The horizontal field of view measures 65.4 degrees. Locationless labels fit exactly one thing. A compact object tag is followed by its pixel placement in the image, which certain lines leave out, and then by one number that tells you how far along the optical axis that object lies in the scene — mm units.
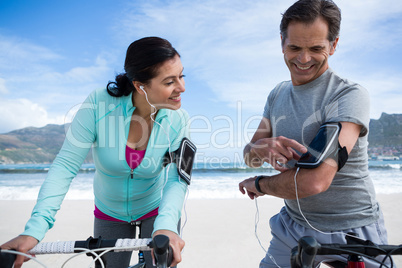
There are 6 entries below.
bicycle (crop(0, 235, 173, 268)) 1027
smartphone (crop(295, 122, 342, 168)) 1259
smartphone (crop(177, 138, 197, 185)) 1609
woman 1698
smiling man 1379
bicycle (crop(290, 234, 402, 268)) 975
